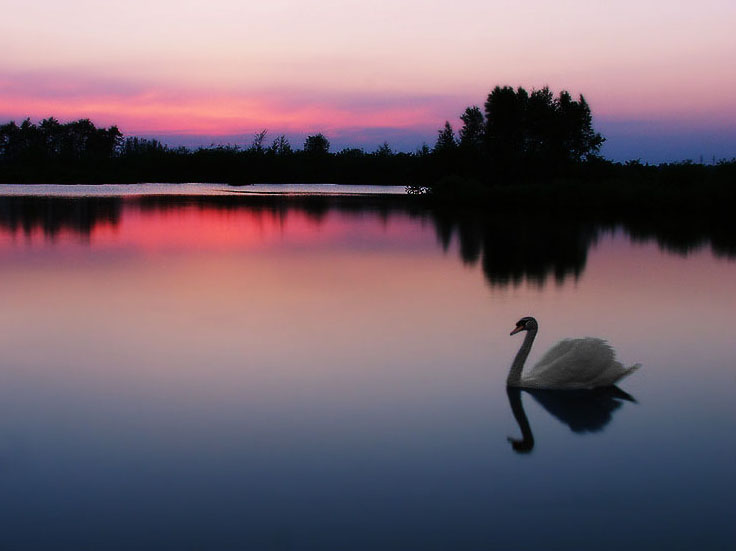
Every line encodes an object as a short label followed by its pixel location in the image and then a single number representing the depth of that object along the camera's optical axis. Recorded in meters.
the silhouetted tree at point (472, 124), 62.64
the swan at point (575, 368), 7.09
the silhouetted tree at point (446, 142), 53.75
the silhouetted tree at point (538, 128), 51.59
